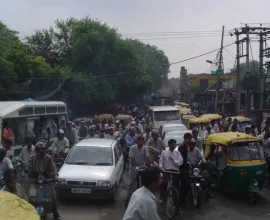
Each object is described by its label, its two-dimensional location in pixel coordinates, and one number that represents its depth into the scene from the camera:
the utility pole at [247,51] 31.25
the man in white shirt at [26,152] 10.59
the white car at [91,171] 10.55
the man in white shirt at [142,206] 4.37
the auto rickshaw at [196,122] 24.05
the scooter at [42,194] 8.59
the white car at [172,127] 20.41
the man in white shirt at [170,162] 10.01
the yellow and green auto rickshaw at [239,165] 10.80
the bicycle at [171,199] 9.82
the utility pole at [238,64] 31.91
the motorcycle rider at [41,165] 9.13
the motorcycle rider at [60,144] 13.19
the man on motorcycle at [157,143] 12.20
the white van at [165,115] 28.25
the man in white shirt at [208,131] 18.99
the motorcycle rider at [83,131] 18.94
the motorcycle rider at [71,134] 16.38
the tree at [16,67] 25.44
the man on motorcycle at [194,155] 10.91
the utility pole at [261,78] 30.00
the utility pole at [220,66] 36.44
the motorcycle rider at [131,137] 15.32
